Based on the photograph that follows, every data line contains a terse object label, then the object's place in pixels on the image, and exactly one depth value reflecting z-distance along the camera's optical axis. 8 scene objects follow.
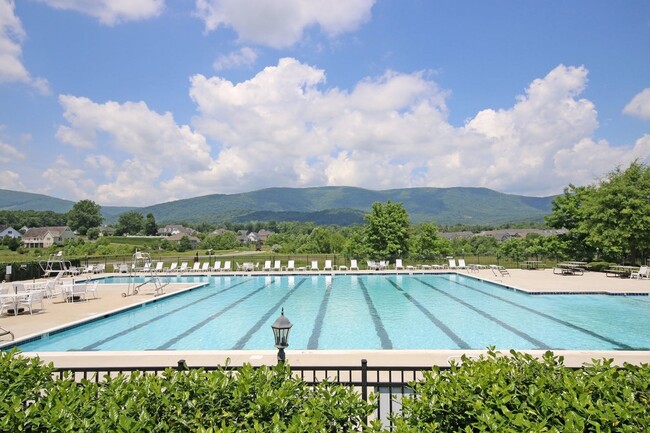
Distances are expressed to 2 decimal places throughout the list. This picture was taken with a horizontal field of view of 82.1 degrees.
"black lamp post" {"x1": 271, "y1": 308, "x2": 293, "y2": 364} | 4.51
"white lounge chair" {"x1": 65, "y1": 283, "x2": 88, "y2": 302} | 14.19
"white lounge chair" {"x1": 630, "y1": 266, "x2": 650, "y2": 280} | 19.80
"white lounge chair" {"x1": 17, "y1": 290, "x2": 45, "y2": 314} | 11.91
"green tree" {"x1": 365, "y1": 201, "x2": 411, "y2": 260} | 33.00
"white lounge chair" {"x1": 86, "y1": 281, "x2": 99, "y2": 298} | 14.60
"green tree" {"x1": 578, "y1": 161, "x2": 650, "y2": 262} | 22.66
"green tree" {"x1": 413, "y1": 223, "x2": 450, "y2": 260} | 38.60
